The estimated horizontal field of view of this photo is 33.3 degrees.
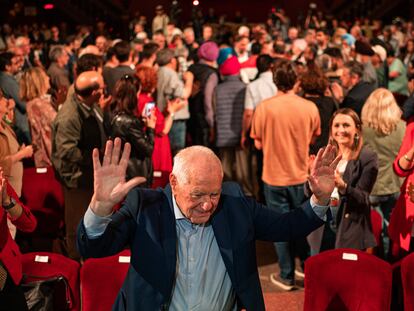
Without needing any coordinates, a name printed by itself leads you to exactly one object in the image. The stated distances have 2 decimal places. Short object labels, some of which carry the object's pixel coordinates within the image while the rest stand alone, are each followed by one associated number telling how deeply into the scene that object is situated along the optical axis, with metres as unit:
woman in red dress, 6.29
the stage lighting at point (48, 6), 20.53
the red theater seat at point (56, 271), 3.72
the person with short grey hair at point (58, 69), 8.23
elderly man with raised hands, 2.70
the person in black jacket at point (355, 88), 6.33
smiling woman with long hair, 4.51
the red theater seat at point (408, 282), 3.52
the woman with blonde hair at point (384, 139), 5.38
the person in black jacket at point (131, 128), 5.04
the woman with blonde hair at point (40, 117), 6.20
